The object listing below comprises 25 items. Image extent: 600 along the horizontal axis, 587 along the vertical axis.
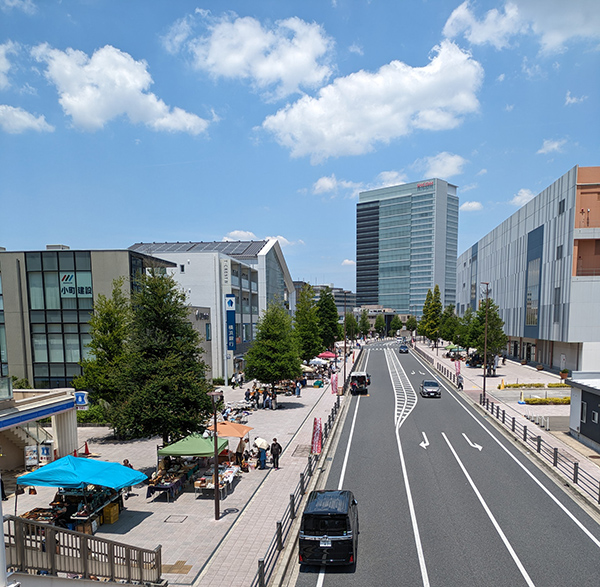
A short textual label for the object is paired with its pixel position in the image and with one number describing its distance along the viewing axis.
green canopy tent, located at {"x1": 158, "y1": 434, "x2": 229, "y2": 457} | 16.59
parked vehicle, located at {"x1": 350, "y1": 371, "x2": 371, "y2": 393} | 39.34
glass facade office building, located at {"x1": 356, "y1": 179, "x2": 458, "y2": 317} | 160.12
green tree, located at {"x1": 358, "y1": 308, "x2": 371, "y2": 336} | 131.39
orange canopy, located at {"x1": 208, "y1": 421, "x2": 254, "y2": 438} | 19.12
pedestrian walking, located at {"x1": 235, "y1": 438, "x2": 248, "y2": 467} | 19.06
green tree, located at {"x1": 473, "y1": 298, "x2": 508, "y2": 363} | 50.19
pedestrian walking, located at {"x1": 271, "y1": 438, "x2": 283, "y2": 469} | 18.94
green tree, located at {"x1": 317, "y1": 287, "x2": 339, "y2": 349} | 68.75
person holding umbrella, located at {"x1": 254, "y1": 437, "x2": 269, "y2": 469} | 19.00
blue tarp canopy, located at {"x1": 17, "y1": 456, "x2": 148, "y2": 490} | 12.63
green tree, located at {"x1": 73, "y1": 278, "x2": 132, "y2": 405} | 23.23
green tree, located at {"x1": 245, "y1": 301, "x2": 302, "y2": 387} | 33.31
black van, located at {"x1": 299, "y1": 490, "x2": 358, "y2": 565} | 10.89
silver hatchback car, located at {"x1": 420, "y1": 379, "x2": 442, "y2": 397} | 36.59
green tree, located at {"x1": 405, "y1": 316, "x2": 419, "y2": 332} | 138.00
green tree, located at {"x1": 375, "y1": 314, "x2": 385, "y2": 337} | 145.25
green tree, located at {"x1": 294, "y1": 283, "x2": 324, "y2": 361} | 54.78
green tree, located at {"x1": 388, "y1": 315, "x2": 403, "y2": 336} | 146.30
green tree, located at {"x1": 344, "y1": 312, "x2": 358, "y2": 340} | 114.41
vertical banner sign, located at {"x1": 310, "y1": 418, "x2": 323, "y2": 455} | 20.31
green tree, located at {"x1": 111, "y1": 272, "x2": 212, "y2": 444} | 17.55
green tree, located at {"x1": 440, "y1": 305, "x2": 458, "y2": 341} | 84.64
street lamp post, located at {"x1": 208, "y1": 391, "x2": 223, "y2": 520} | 13.74
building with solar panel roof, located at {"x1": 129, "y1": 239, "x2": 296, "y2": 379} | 43.78
